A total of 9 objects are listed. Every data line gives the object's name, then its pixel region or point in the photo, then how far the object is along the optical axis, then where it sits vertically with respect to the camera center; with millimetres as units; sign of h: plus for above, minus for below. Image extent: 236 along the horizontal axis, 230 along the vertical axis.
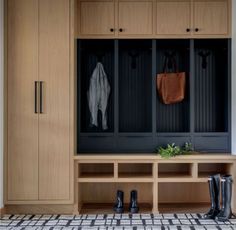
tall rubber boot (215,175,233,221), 4598 -919
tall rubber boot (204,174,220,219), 4711 -911
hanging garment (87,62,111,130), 5297 +216
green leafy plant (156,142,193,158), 4863 -450
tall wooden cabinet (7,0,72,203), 4801 +431
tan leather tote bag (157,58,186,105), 5297 +303
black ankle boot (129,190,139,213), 4896 -1047
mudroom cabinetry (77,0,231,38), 5148 +1126
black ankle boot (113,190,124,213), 4905 -1057
